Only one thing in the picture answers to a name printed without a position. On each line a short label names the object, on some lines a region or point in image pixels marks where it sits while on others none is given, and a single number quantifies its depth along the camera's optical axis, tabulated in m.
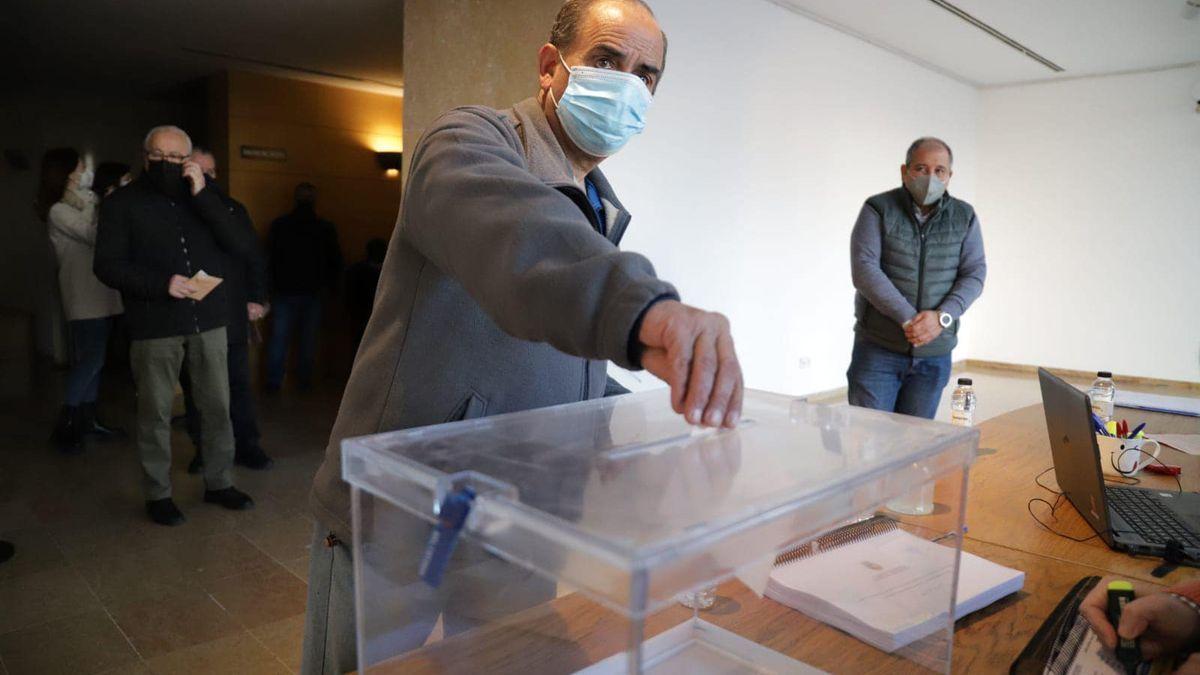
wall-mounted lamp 7.21
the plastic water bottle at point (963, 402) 2.05
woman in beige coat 4.35
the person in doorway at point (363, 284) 6.70
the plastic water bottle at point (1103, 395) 2.33
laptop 1.36
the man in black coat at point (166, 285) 3.31
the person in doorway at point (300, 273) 6.30
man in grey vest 3.02
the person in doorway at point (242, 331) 4.00
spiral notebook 0.95
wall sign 6.51
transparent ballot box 0.57
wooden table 0.81
